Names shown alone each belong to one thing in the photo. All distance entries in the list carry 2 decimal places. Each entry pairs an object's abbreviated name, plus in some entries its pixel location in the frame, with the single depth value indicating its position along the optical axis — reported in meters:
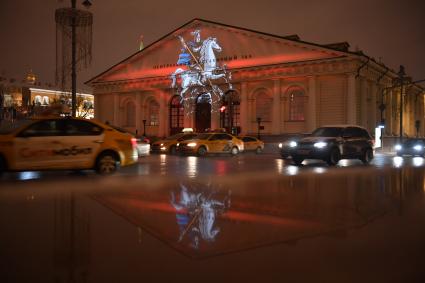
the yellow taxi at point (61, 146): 10.98
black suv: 16.94
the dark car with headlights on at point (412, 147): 28.73
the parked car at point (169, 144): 28.22
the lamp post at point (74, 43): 20.93
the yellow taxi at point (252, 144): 32.17
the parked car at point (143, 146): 19.81
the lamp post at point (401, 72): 34.76
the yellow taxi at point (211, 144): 24.78
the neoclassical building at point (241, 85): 36.59
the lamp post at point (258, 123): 37.62
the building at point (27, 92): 91.12
